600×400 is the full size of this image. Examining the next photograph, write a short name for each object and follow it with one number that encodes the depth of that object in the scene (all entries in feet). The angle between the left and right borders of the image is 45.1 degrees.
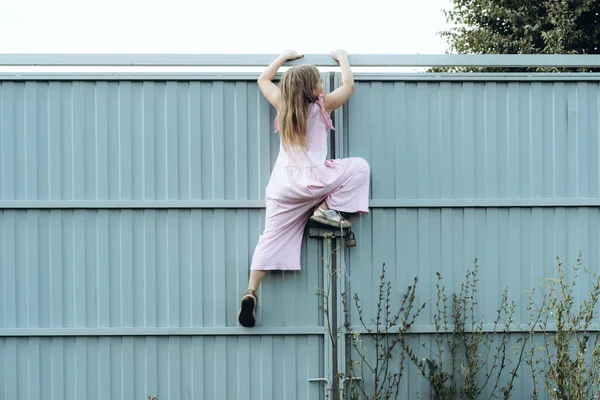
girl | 14.71
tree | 43.19
